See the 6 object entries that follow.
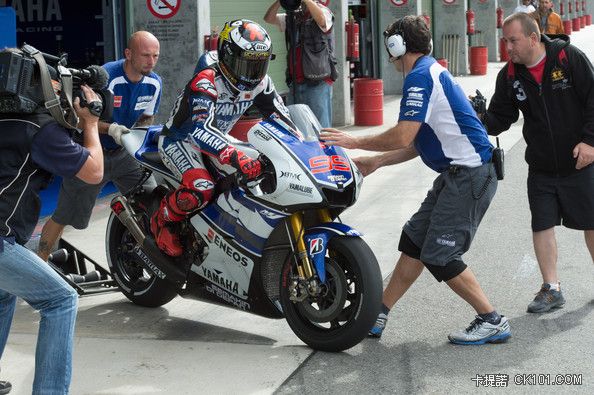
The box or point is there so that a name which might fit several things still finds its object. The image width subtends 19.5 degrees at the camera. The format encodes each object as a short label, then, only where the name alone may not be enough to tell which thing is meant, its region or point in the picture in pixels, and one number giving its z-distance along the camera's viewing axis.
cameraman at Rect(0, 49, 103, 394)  7.38
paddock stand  11.53
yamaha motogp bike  9.09
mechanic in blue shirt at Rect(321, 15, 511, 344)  9.46
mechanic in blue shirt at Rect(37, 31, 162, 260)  11.83
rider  9.56
